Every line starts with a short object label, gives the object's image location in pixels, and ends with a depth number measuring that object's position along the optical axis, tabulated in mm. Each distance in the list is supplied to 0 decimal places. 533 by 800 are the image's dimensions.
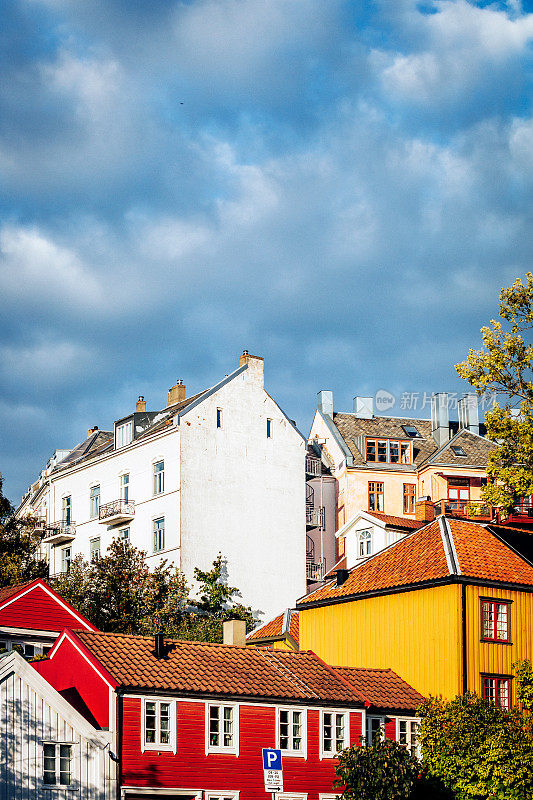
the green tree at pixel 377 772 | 40188
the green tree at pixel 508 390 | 49812
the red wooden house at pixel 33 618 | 52000
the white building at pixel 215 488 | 75312
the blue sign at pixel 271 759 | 30547
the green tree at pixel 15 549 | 67938
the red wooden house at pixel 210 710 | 38719
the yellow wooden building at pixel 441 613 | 46844
